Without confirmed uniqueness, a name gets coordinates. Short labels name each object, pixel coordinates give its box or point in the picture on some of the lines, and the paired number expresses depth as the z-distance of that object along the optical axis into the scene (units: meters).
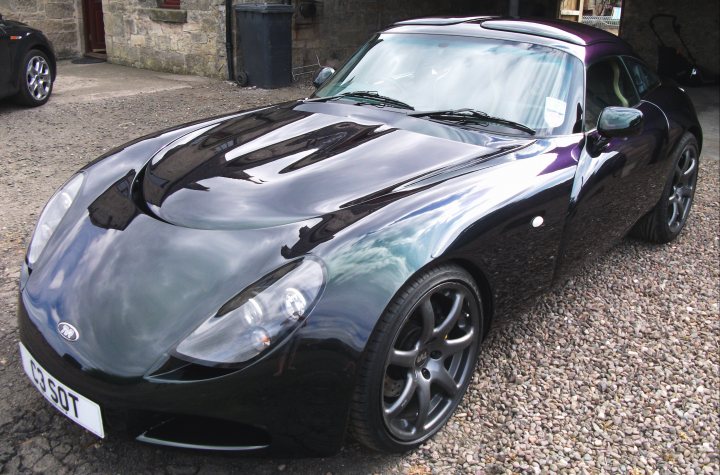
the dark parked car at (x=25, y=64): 7.00
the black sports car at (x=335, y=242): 1.95
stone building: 10.02
